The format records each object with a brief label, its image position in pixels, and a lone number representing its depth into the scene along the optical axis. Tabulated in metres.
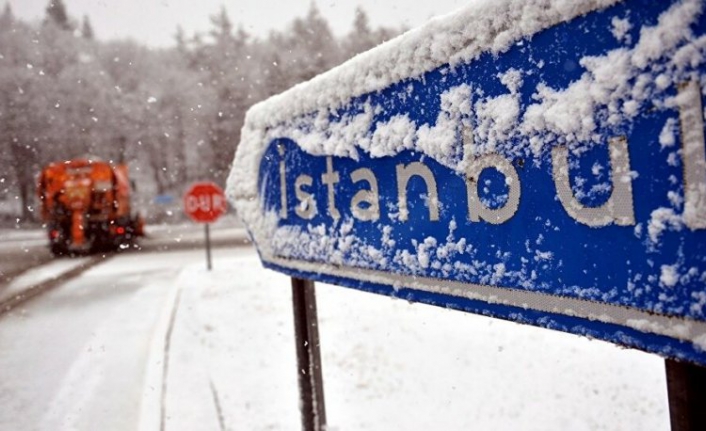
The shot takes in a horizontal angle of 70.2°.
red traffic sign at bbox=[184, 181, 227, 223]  10.12
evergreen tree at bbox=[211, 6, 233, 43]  52.50
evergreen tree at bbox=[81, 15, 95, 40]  79.49
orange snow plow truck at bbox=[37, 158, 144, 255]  16.88
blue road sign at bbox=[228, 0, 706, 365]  0.67
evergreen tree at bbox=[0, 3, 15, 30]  41.47
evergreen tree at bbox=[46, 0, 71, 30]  62.47
